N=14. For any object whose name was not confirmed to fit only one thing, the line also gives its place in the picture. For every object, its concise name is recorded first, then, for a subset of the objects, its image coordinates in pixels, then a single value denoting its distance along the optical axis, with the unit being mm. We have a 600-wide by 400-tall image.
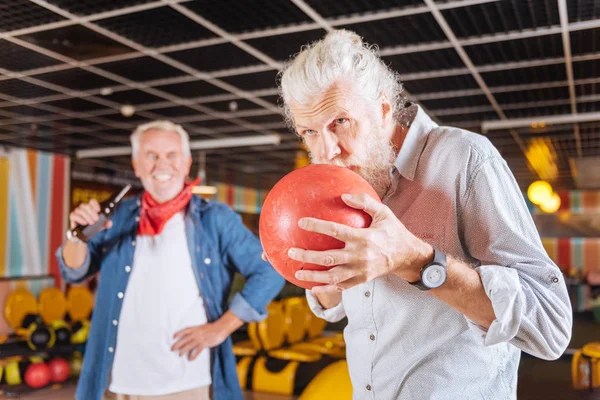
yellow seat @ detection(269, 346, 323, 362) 6820
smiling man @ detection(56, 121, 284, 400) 2826
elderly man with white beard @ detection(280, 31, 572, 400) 1197
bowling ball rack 7402
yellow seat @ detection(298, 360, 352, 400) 3670
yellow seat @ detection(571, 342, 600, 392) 6949
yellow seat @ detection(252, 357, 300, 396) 6297
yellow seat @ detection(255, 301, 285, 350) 7078
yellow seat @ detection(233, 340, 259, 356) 7172
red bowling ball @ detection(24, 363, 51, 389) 7551
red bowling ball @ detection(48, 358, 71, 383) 7790
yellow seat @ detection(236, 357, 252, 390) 6477
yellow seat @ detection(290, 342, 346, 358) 7348
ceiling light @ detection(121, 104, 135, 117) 7707
